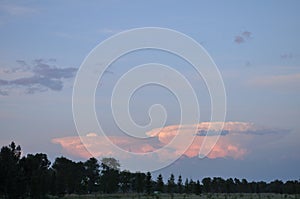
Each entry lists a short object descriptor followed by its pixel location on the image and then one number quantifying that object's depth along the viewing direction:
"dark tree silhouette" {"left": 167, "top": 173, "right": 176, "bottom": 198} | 156.32
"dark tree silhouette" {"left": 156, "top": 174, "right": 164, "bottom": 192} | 155.64
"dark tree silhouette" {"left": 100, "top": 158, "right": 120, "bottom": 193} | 143.12
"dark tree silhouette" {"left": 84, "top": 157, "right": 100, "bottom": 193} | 145.25
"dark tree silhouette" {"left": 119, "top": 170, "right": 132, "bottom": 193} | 153.12
